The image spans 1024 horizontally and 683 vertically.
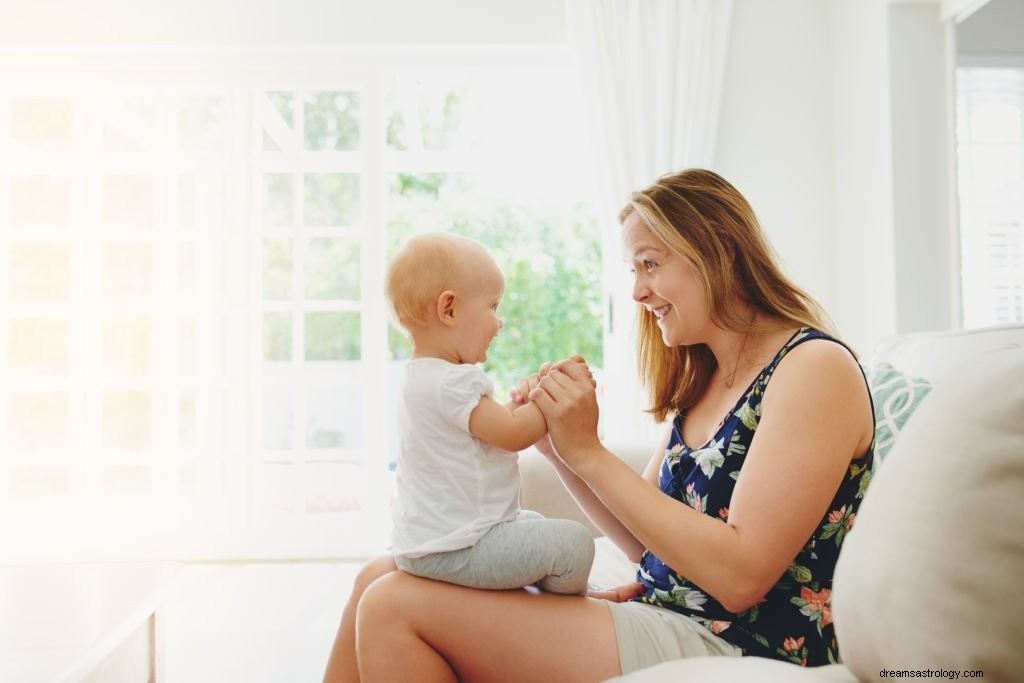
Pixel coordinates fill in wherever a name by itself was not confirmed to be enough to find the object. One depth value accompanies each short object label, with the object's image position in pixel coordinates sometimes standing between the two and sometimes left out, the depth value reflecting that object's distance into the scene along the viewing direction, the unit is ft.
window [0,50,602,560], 12.74
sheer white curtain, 12.07
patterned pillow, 4.97
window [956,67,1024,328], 10.54
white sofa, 2.09
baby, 3.97
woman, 3.62
